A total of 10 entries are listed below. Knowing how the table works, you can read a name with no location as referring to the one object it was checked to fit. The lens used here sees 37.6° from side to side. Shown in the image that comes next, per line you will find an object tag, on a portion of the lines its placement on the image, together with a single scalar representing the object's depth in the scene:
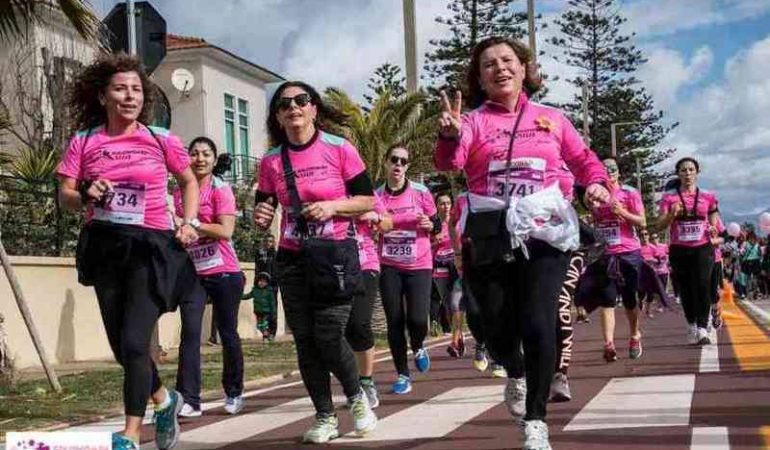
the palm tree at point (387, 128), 25.06
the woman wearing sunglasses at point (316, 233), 6.17
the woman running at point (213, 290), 7.99
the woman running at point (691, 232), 11.92
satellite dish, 28.37
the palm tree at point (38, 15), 8.59
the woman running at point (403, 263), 9.34
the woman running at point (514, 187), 5.33
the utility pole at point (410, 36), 20.64
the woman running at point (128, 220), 5.63
